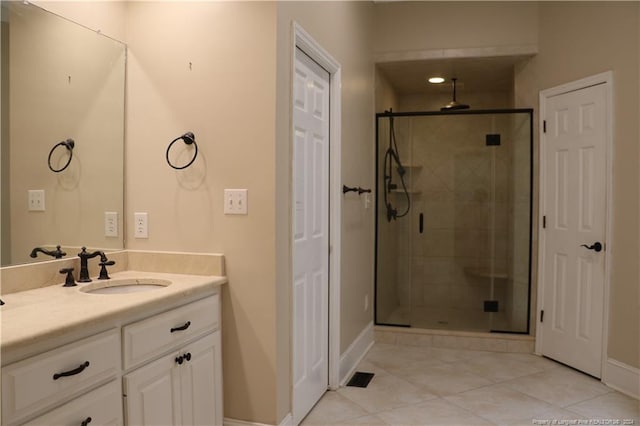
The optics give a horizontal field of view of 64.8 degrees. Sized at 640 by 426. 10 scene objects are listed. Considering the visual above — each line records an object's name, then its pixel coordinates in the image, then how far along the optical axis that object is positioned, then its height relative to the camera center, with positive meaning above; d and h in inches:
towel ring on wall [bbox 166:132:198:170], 96.1 +11.8
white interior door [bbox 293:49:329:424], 106.8 -7.1
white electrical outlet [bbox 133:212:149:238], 101.4 -4.7
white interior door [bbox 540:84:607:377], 140.3 -6.7
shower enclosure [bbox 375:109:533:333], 171.2 -6.0
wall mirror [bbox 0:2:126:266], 80.2 +11.8
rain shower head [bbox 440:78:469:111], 213.0 +41.2
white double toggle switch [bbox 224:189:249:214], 93.7 +0.2
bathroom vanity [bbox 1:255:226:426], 56.3 -20.3
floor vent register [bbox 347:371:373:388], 135.0 -48.7
